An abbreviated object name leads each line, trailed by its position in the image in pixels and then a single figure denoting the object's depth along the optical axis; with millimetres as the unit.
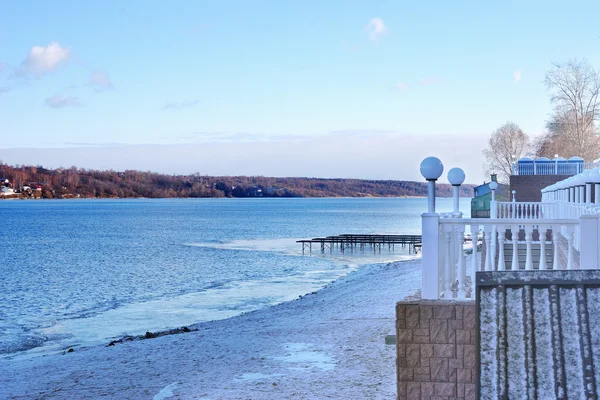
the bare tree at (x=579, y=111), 50500
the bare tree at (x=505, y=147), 75312
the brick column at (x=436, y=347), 6113
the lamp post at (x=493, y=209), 16659
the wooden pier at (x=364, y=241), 57631
